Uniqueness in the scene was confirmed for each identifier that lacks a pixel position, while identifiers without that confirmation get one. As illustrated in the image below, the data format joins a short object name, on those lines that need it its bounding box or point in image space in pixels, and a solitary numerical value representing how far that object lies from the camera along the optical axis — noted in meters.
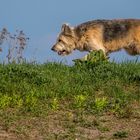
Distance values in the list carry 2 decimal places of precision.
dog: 30.95
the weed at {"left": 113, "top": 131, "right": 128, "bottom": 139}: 15.73
